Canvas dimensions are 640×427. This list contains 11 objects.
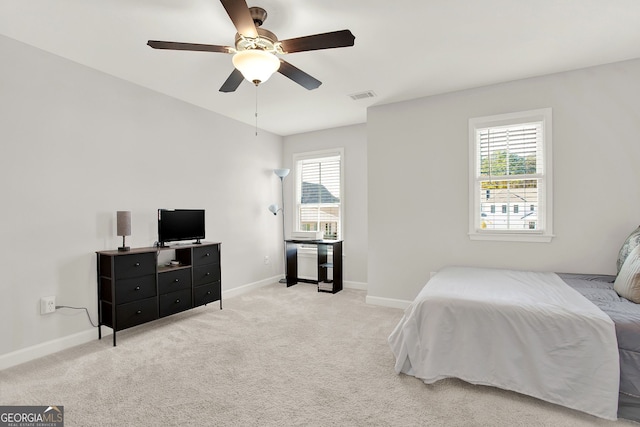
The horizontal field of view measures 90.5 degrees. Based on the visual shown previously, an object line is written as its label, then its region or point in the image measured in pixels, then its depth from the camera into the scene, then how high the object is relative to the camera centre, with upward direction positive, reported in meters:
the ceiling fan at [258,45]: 1.99 +1.10
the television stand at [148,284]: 3.03 -0.80
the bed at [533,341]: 1.94 -0.92
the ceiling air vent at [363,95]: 3.85 +1.39
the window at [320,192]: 5.49 +0.28
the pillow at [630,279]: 2.28 -0.55
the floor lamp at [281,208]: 5.51 +0.02
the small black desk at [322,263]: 5.04 -0.93
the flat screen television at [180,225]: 3.66 -0.19
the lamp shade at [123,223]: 3.21 -0.14
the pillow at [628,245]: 2.73 -0.35
